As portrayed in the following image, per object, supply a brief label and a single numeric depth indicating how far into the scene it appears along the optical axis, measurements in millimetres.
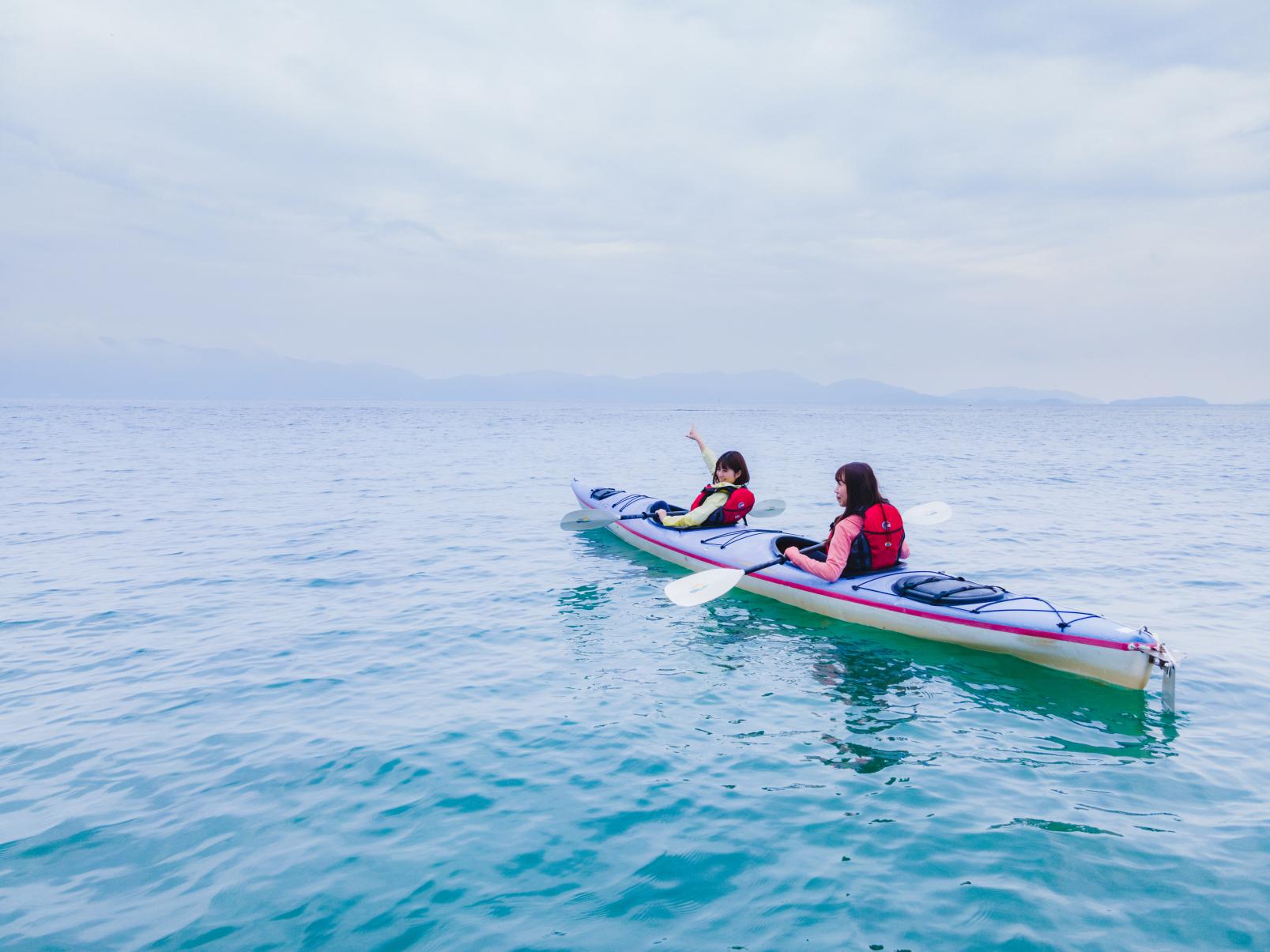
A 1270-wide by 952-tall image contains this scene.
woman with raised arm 9961
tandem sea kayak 5988
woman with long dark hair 7418
